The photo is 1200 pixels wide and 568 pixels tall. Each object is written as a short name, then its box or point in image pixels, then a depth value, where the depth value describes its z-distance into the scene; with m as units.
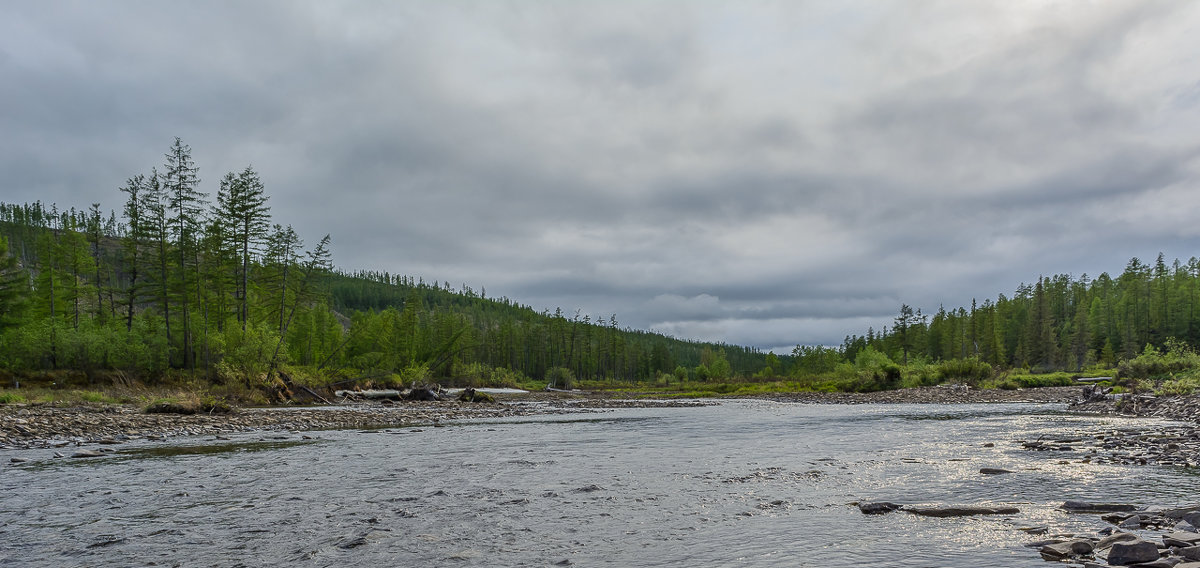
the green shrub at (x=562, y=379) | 119.19
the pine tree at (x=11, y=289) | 58.69
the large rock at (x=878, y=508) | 11.23
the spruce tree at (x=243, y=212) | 57.59
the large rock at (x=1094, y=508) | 10.61
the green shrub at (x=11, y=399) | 33.25
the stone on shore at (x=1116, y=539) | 8.11
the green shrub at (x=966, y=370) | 80.75
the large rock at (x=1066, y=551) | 7.94
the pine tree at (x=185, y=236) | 52.22
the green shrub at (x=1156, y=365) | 56.09
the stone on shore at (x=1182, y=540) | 7.70
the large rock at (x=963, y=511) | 10.80
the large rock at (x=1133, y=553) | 7.27
